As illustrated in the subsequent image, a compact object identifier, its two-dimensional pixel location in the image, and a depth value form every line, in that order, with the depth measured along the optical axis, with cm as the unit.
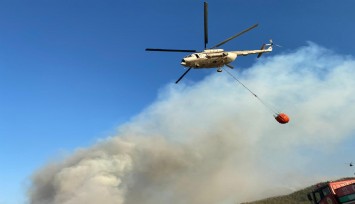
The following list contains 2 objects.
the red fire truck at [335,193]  2247
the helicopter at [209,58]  3231
